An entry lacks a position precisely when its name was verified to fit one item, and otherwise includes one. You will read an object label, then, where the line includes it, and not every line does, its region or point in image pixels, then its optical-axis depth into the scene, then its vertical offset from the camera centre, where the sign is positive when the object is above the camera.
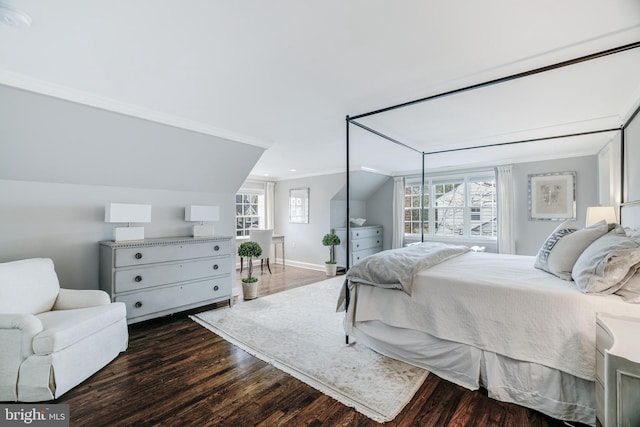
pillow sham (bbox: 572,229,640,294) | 1.62 -0.29
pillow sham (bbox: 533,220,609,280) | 2.02 -0.23
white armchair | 1.86 -0.80
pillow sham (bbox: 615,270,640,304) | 1.58 -0.42
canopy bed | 1.66 -0.62
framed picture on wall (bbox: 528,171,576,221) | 4.73 +0.34
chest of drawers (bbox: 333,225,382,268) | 6.00 -0.56
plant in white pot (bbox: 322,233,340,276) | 5.81 -0.64
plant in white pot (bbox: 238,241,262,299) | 4.16 -0.72
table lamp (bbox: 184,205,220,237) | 3.73 +0.02
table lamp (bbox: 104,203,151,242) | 3.02 +0.01
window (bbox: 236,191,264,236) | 6.90 +0.16
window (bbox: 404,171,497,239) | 5.66 +0.22
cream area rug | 1.96 -1.19
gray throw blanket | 2.31 -0.42
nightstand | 1.10 -0.65
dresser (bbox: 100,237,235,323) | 2.91 -0.62
